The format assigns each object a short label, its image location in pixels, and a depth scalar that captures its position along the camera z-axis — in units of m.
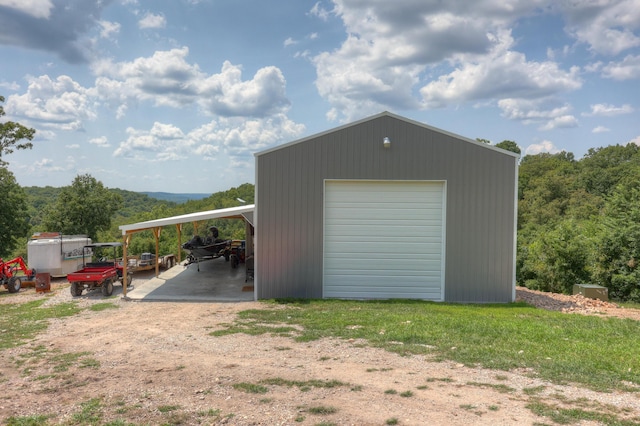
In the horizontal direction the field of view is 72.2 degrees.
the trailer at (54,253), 13.73
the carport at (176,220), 10.99
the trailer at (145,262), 14.45
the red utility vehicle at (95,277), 11.06
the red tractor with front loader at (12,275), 12.42
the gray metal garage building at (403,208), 10.36
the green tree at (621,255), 13.52
